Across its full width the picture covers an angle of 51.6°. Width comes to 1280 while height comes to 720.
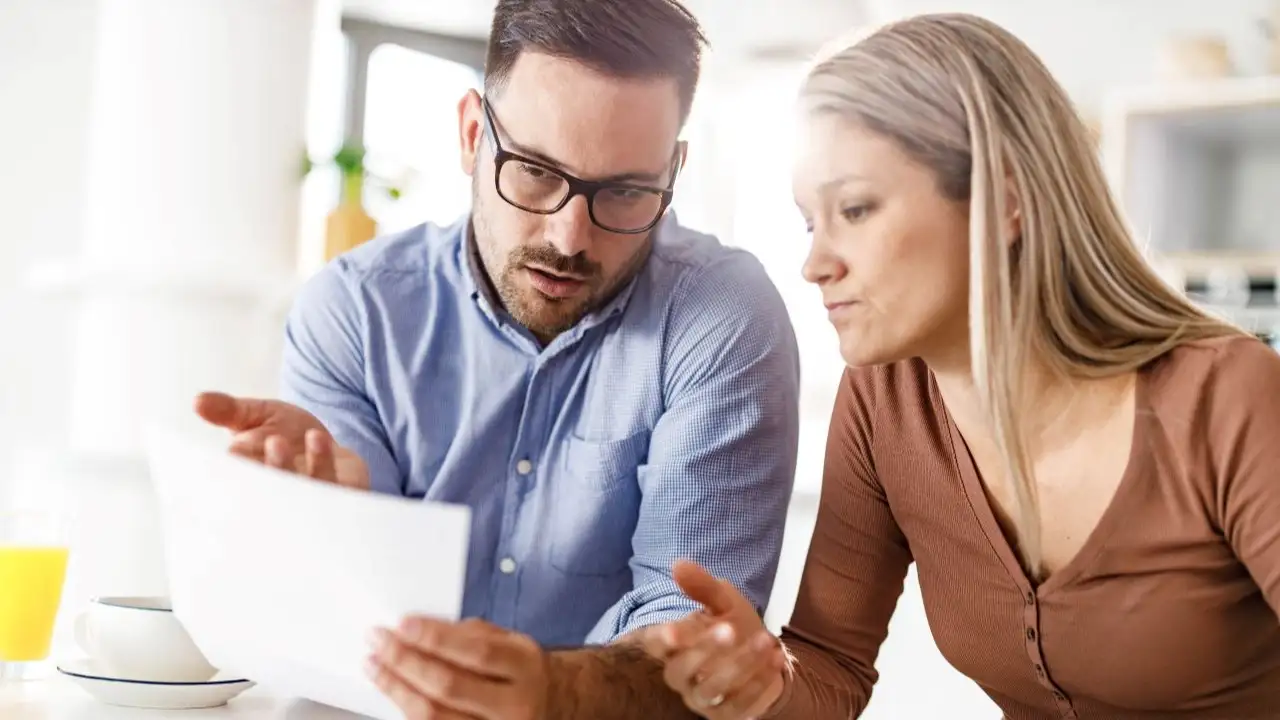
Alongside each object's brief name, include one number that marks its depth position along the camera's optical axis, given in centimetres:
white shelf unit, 303
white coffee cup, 104
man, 131
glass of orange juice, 118
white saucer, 102
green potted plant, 270
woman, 105
